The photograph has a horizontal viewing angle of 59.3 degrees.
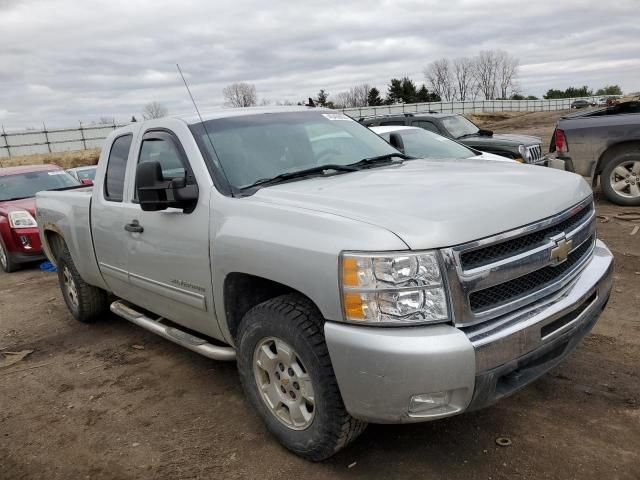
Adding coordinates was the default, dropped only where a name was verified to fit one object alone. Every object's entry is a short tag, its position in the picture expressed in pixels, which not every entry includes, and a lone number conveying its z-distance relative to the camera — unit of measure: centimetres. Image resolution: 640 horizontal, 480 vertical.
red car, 830
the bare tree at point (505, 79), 9825
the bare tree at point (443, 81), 9381
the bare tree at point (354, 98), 8323
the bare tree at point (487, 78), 9675
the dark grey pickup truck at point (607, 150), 827
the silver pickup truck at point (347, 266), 239
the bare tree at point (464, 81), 9525
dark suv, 968
